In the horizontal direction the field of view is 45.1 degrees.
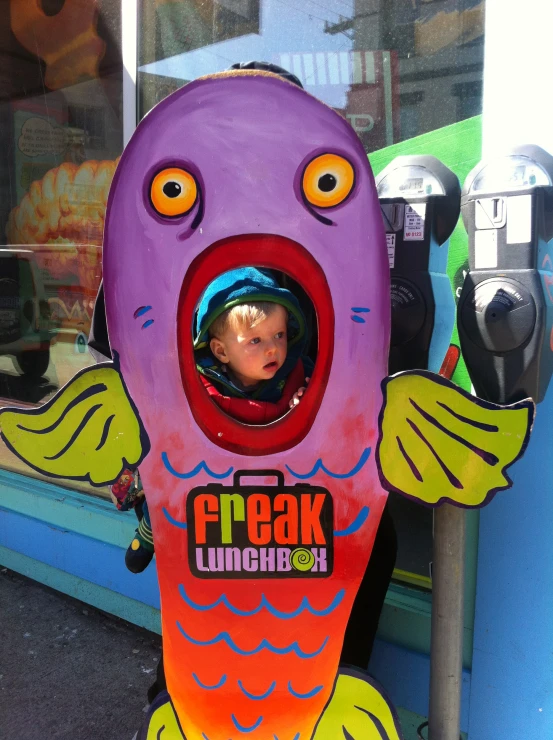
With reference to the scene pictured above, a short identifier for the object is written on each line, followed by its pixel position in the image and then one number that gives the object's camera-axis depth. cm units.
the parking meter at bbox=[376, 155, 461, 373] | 150
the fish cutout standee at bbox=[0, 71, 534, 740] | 139
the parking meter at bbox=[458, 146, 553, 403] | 137
